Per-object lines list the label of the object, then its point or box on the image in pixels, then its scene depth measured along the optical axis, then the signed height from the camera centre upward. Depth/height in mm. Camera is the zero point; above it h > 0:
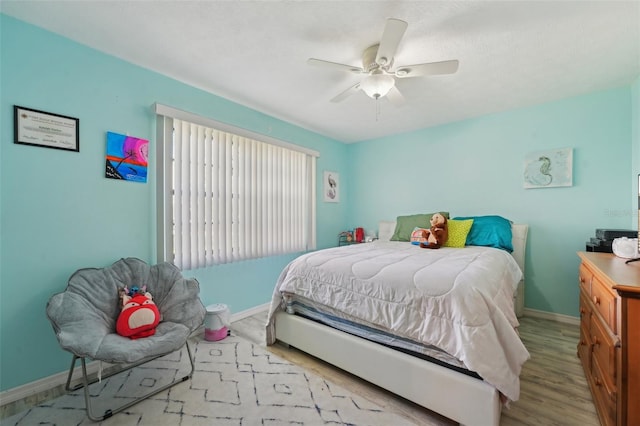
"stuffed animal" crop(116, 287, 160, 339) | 1719 -707
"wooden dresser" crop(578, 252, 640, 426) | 1101 -622
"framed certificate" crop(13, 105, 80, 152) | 1694 +559
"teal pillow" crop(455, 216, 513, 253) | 2758 -243
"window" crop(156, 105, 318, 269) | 2379 +200
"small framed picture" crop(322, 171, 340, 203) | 4141 +377
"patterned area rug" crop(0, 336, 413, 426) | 1482 -1177
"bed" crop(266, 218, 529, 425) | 1302 -671
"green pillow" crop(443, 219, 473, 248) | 2758 -232
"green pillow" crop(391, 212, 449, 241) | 3170 -170
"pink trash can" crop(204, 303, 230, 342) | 2391 -1038
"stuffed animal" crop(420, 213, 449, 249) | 2676 -240
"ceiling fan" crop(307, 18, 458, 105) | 1606 +989
